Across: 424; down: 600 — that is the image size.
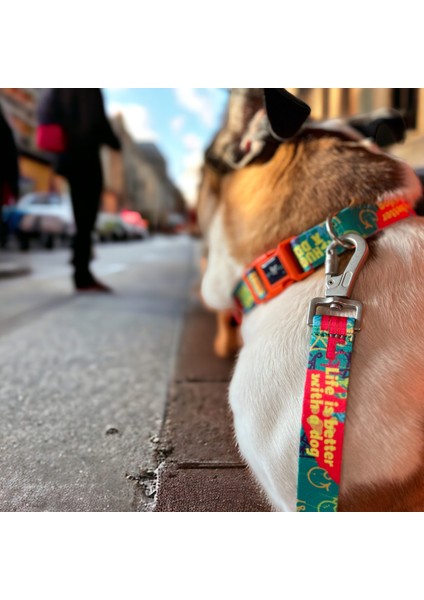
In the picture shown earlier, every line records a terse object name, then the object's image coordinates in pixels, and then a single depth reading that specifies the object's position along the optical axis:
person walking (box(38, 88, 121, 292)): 1.26
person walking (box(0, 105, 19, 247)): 1.45
